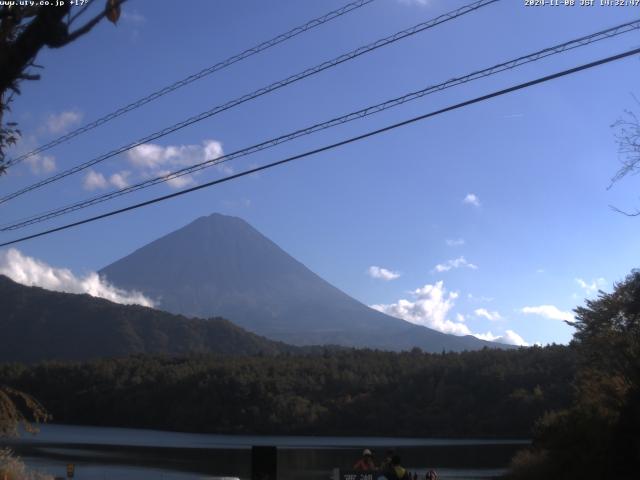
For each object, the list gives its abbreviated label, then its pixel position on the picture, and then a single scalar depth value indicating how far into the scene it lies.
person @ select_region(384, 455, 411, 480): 14.59
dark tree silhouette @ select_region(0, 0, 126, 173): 7.07
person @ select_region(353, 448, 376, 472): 15.51
